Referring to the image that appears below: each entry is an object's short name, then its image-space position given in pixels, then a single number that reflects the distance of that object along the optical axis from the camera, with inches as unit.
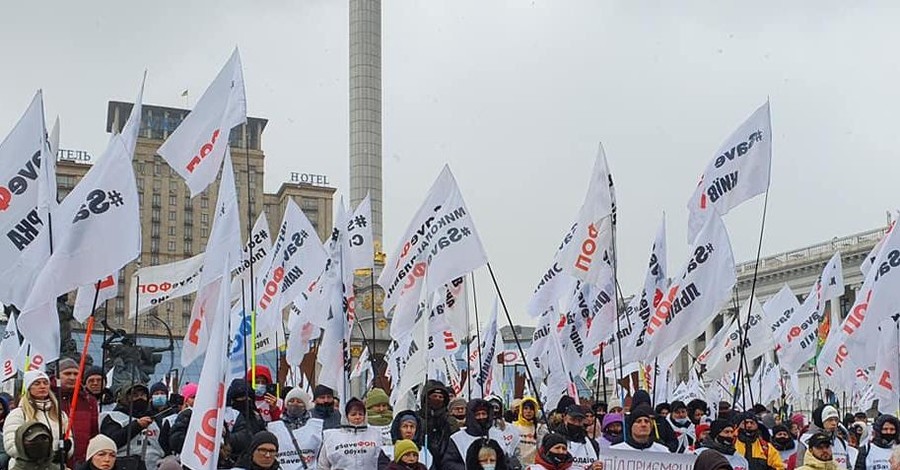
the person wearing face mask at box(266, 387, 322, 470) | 366.6
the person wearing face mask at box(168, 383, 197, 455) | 347.9
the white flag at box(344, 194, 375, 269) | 662.5
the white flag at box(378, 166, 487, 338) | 439.2
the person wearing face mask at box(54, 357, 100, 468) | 336.8
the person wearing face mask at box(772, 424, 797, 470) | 437.4
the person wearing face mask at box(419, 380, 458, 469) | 377.2
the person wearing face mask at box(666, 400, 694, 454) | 450.0
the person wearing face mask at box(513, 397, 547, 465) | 419.5
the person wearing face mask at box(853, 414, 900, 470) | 369.1
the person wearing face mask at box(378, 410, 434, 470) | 348.5
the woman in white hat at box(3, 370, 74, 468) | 308.5
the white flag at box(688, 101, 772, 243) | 470.6
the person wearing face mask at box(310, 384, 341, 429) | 389.7
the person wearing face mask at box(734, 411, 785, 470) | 381.3
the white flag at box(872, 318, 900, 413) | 454.3
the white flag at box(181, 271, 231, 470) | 262.4
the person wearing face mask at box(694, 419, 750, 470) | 363.6
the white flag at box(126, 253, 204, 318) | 590.6
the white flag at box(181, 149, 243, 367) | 383.9
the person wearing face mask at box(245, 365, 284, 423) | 394.9
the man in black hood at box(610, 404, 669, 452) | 354.0
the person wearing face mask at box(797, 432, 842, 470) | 369.1
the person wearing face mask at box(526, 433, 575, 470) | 320.2
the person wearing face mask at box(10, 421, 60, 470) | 273.4
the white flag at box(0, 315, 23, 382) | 534.0
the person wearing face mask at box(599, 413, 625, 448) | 401.4
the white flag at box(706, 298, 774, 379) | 634.8
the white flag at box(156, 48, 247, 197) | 426.3
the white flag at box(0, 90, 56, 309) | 362.0
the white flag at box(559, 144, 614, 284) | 470.6
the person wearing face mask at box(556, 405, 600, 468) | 361.4
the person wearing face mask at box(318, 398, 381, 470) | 346.9
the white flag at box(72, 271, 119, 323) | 472.1
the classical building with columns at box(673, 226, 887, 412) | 2251.5
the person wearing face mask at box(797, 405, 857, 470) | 435.5
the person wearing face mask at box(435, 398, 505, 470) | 356.8
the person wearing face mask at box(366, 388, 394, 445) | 396.8
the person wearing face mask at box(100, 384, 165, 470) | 343.3
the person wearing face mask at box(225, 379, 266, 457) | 333.1
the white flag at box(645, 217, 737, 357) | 418.9
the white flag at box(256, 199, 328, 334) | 617.0
